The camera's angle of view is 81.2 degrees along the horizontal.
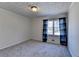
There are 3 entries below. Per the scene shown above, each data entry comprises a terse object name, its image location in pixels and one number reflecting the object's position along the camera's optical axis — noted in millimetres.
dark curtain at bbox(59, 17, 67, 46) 2918
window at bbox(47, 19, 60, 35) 3198
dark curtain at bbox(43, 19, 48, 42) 3485
